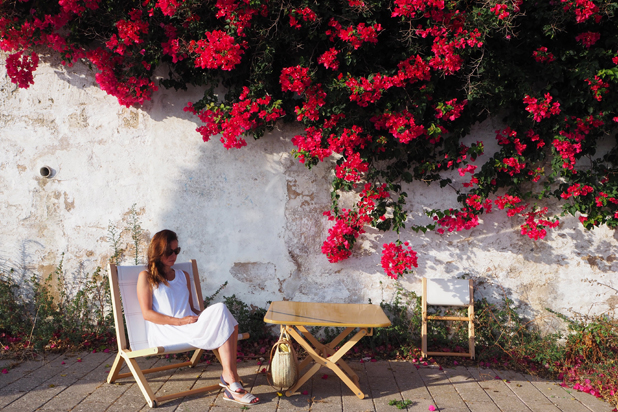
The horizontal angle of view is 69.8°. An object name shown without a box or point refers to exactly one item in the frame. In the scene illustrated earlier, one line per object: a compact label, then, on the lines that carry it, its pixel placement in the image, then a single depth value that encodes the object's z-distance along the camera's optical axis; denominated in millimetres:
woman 3184
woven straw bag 3217
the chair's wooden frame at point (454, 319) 4094
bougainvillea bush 3836
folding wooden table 3107
